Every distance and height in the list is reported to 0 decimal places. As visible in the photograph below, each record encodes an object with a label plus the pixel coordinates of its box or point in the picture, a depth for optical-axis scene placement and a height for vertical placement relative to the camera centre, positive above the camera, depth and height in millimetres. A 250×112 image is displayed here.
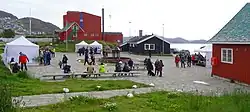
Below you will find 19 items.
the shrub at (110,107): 11494 -1659
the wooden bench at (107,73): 24722 -1447
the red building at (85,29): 88938 +5800
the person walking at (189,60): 39912 -733
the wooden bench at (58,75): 23462 -1403
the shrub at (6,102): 7969 -1058
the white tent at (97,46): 69194 +1211
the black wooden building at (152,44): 69938 +1639
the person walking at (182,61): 38909 -818
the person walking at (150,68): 28083 -1127
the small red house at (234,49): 22797 +283
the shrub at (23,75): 22250 -1344
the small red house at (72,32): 87350 +4855
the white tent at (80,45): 69625 +1387
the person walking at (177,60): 39128 -723
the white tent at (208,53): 39169 +15
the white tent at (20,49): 35406 +299
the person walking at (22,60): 29625 -610
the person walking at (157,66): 28109 -974
